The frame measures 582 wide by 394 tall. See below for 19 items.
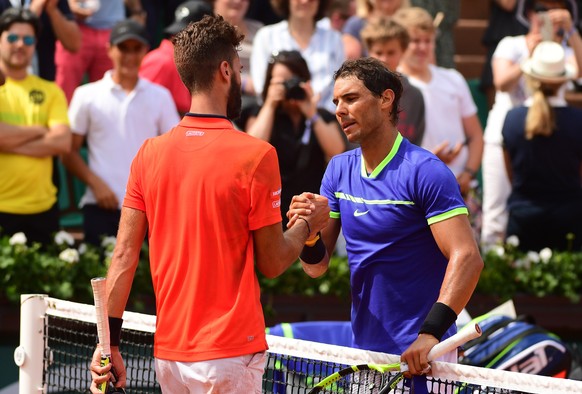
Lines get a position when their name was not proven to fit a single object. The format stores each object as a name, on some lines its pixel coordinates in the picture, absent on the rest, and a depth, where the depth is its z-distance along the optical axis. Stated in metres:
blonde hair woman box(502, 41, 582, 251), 17.84
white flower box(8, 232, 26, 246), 16.12
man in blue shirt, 9.05
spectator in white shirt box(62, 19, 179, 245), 17.50
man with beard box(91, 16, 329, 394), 8.12
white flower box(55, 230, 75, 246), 16.77
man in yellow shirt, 16.66
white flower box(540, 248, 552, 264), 17.83
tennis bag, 14.91
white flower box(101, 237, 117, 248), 16.75
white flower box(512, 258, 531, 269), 17.84
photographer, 16.83
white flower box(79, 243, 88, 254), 16.67
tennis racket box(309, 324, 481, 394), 8.26
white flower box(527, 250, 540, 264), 17.86
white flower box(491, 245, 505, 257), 17.86
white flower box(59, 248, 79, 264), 16.22
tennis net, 8.55
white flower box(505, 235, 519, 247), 18.06
